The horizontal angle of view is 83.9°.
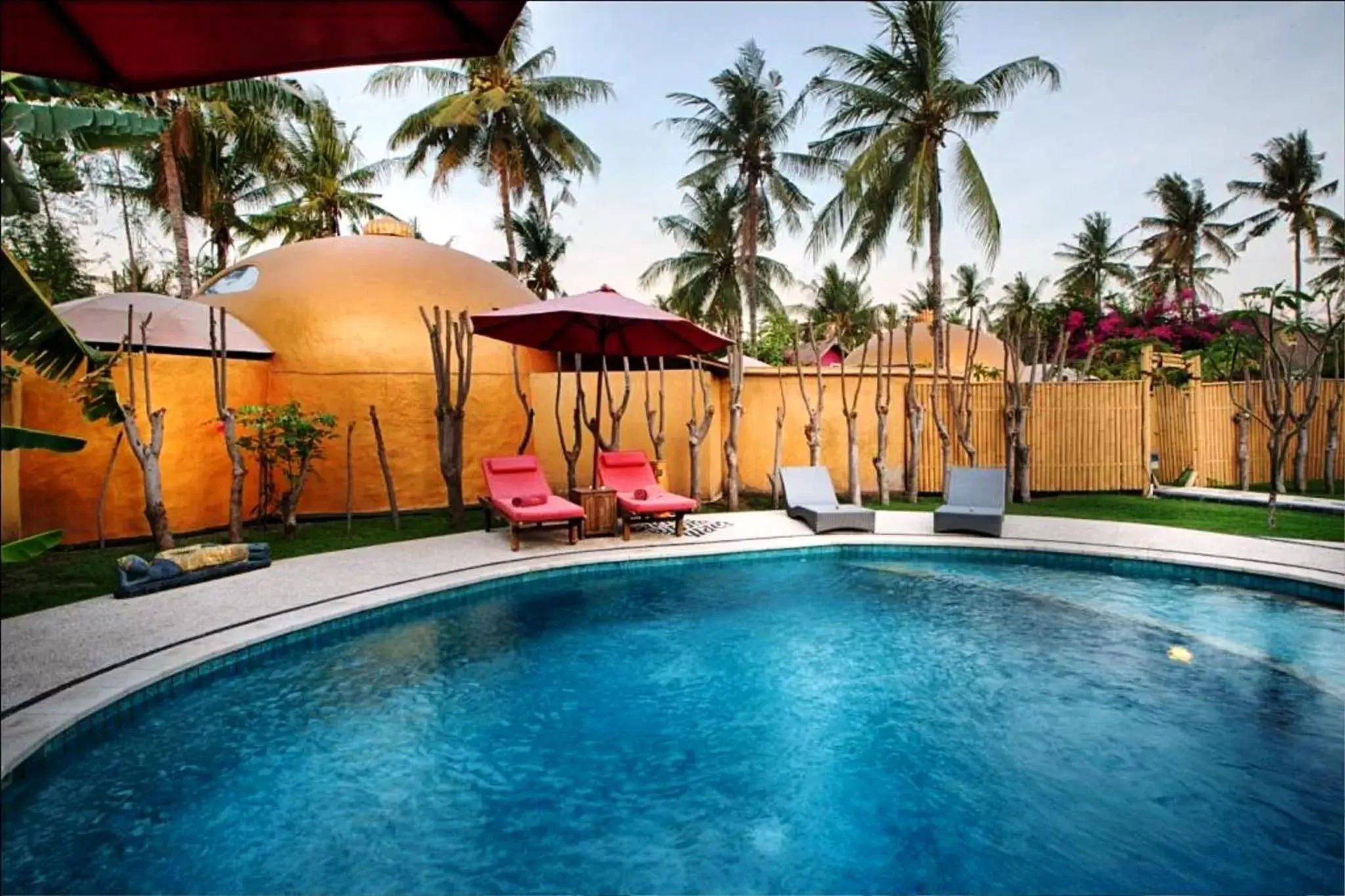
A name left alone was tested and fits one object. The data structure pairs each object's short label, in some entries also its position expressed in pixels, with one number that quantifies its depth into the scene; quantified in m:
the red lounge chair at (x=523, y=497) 9.84
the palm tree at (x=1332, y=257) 31.81
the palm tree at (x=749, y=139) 24.73
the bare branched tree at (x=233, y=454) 9.80
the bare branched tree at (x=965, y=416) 13.92
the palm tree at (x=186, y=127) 16.00
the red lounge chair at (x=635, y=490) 10.60
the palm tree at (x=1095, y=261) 40.19
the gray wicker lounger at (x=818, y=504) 10.90
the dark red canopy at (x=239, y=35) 2.20
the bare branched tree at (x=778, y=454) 13.75
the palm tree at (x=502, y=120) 22.20
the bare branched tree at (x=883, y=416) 13.87
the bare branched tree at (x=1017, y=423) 13.80
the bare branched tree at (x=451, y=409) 11.44
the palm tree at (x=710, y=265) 26.69
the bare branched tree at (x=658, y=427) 13.17
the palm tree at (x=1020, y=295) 38.19
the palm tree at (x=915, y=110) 16.75
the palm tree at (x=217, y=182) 18.47
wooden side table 10.70
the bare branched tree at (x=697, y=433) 13.16
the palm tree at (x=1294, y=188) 32.97
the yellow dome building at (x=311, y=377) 9.79
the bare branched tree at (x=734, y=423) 13.38
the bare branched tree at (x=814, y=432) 13.53
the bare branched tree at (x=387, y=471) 11.71
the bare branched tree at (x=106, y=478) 9.49
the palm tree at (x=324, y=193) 24.72
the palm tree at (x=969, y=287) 43.41
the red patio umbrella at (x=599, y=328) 9.62
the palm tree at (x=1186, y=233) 36.53
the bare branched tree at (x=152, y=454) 9.01
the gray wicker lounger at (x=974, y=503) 10.49
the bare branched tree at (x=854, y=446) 13.49
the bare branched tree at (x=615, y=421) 12.19
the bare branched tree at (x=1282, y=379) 12.76
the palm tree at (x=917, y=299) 44.88
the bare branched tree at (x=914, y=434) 13.98
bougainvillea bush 23.73
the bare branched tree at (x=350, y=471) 11.53
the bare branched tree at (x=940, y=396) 13.90
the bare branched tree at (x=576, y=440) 12.19
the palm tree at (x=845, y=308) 39.84
